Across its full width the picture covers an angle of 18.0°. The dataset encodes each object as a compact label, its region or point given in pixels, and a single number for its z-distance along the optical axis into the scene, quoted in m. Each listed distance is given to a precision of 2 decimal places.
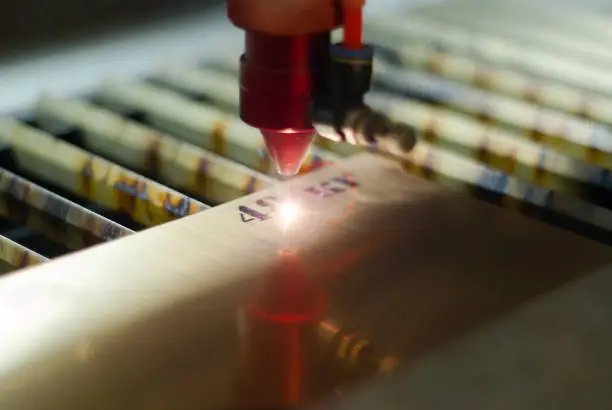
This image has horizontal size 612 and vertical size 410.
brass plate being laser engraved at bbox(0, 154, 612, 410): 0.53
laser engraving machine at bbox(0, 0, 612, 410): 0.53
